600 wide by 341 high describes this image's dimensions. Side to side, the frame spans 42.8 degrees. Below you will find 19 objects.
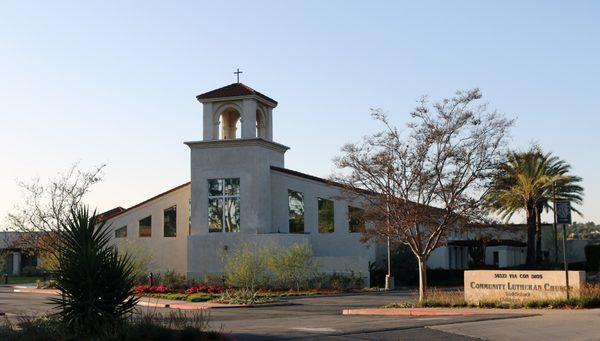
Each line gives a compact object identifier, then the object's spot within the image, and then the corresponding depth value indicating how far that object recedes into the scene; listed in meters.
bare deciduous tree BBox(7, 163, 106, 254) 50.34
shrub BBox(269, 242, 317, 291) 41.31
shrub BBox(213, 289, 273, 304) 33.62
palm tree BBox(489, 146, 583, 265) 50.91
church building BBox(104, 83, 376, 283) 46.44
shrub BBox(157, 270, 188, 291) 43.25
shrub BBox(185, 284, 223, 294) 39.66
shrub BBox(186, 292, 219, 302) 35.12
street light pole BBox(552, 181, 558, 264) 56.76
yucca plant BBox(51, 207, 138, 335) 16.31
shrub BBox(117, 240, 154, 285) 43.19
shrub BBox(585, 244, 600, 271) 58.91
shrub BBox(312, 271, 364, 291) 42.87
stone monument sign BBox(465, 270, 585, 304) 24.06
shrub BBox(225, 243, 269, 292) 38.28
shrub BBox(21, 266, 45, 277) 75.00
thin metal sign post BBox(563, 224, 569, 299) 23.20
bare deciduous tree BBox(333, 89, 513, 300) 28.39
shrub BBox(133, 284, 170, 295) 40.09
